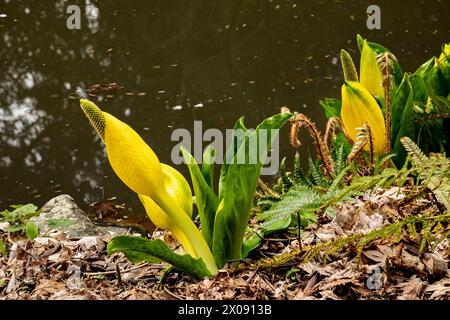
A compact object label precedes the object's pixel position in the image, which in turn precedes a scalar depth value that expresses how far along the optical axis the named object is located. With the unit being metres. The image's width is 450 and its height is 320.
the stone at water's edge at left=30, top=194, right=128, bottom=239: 3.33
